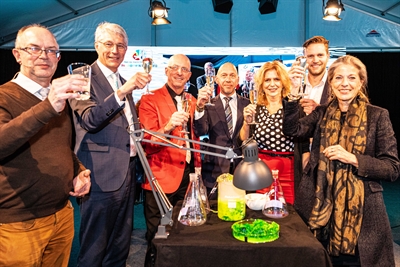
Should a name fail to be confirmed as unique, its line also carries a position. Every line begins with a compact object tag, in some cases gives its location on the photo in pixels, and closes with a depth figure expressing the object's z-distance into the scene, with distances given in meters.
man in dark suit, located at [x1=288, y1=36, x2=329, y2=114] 2.93
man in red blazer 2.73
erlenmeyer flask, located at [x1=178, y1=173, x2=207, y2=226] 1.79
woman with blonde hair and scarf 1.87
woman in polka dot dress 2.65
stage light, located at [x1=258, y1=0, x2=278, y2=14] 6.09
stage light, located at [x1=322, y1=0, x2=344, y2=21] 5.83
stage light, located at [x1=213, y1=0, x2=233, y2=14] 6.03
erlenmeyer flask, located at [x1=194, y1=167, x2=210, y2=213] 1.88
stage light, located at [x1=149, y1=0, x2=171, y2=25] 6.09
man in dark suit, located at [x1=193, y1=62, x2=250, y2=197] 3.11
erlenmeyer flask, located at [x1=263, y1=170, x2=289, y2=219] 1.88
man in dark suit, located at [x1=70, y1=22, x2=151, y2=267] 2.30
